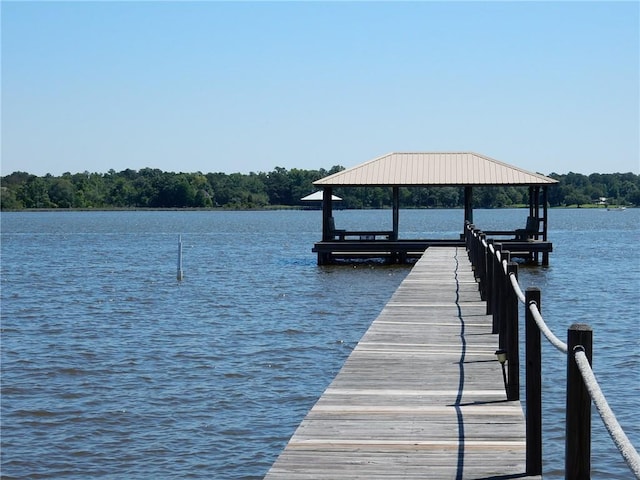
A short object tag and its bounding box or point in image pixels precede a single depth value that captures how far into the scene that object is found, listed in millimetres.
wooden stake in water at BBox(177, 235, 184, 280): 34138
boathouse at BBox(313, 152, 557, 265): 35000
